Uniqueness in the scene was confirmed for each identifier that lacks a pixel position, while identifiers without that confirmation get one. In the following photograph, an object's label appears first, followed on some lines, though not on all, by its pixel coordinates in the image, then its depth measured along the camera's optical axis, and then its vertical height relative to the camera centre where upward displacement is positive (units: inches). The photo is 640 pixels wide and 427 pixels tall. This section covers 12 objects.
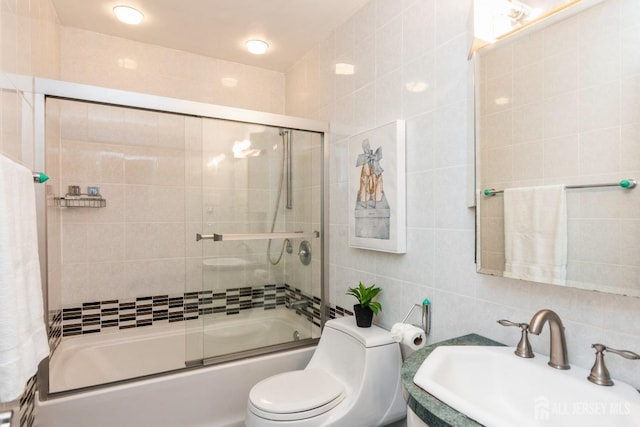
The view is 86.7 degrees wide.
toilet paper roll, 58.0 -21.9
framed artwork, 66.9 +4.1
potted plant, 69.7 -20.4
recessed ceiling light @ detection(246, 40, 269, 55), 97.1 +47.5
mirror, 36.5 +9.6
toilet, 56.9 -33.4
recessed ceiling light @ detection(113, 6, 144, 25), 81.4 +47.8
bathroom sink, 32.7 -20.2
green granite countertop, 31.2 -19.7
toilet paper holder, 61.2 -19.5
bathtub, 63.4 -36.9
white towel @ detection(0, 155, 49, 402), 30.7 -7.9
